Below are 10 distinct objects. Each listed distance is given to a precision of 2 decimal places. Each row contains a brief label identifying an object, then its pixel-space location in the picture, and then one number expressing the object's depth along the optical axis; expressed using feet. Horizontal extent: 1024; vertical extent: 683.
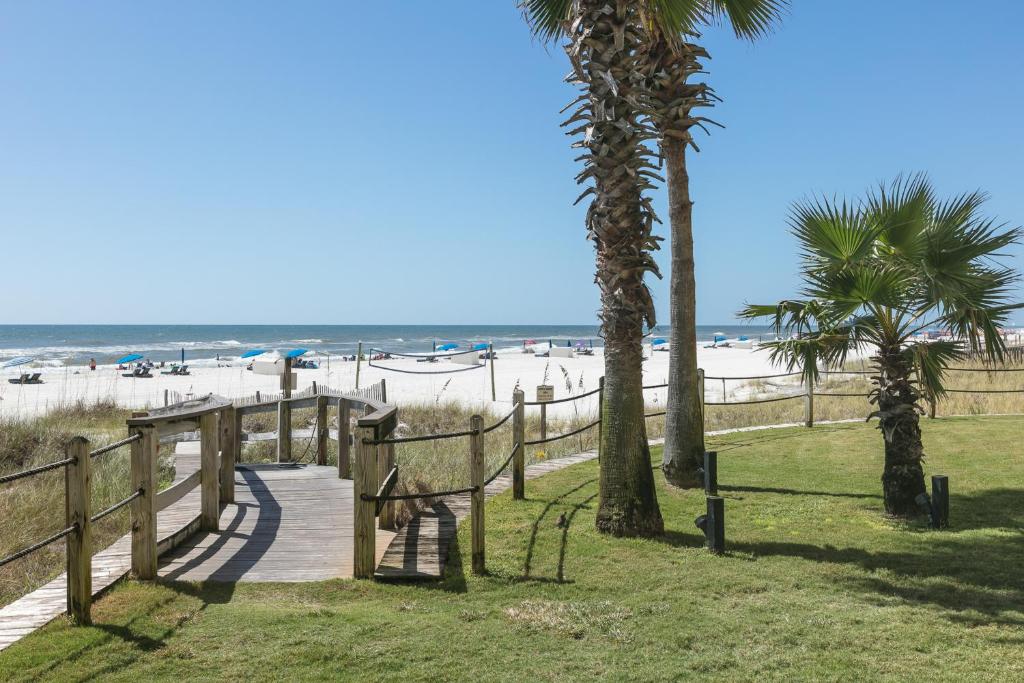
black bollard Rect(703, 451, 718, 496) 26.61
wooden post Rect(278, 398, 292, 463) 33.17
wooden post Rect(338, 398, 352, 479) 27.99
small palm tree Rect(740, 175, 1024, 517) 22.40
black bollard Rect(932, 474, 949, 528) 22.13
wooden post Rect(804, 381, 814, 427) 42.65
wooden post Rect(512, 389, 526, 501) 26.66
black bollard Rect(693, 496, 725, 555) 20.06
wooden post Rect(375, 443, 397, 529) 22.16
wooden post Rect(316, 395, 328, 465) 31.57
